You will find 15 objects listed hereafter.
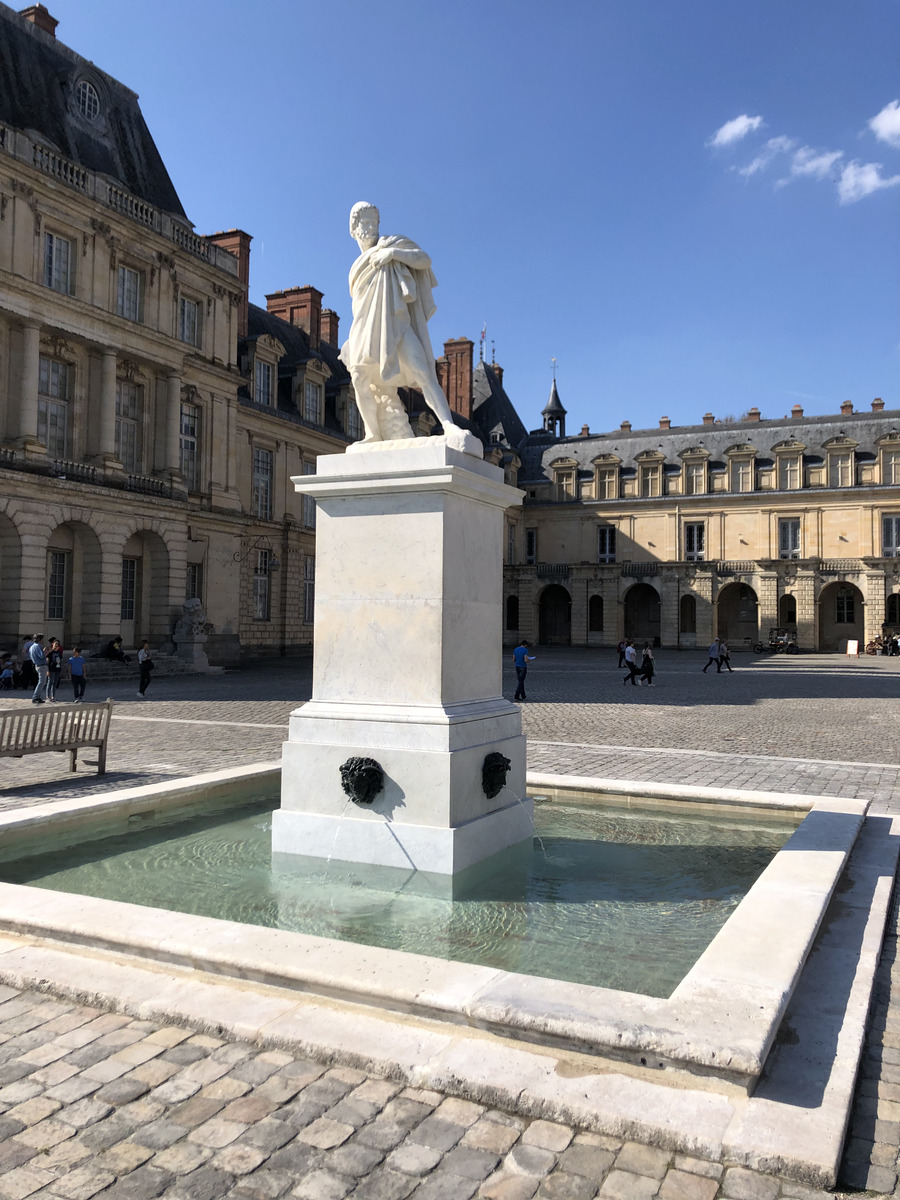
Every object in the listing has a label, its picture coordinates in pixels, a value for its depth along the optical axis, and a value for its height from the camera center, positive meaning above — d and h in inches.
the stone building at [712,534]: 2071.9 +275.7
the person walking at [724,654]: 1302.9 -11.3
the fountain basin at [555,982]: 108.5 -46.3
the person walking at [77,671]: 733.9 -26.2
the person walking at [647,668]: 998.4 -25.0
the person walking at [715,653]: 1278.3 -9.7
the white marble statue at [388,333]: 227.8 +78.6
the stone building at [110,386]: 959.6 +316.1
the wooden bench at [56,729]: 332.2 -34.8
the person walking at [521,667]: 783.4 -20.0
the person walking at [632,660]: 998.4 -16.3
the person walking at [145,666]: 772.6 -22.6
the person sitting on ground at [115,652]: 1009.5 -14.2
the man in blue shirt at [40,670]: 691.4 -24.2
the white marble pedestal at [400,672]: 201.3 -6.9
